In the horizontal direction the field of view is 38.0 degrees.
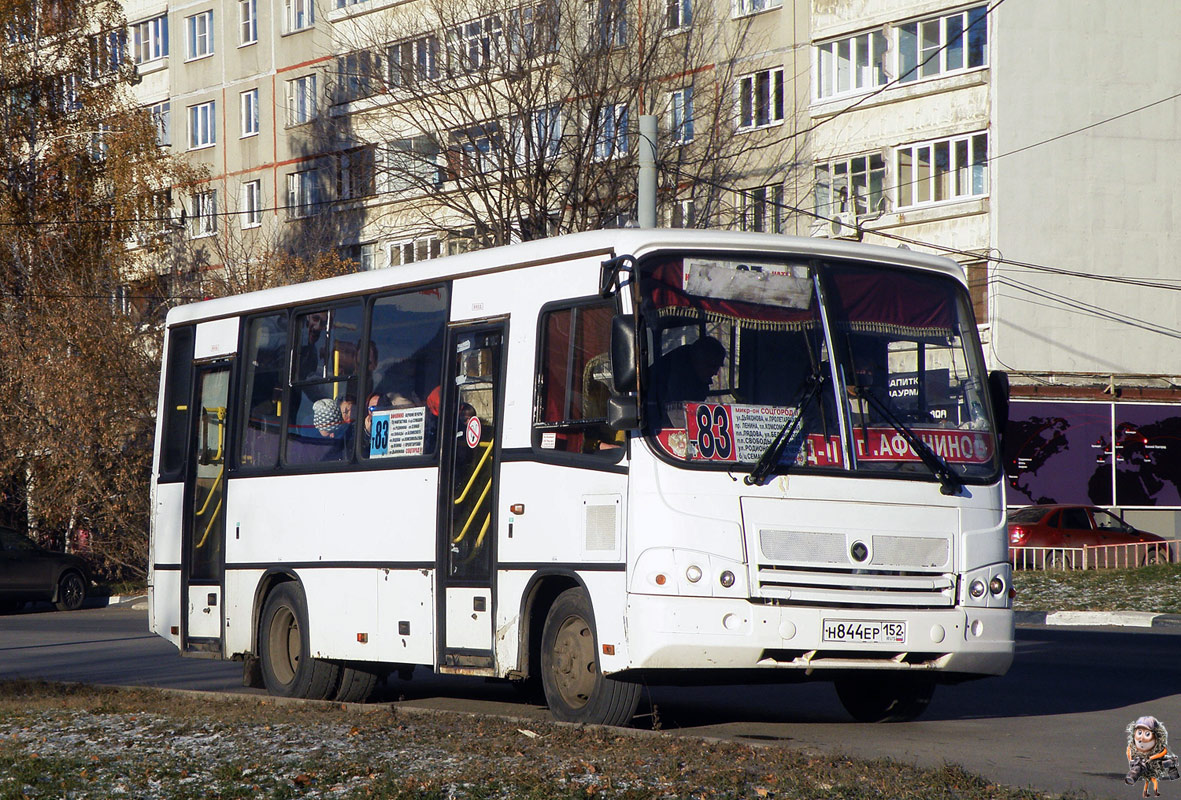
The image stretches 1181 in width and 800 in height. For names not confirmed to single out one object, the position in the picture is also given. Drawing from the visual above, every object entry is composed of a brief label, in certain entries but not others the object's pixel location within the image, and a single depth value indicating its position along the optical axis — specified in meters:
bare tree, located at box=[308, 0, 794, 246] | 30.75
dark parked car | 29.30
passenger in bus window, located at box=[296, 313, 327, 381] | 13.41
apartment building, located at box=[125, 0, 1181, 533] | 32.69
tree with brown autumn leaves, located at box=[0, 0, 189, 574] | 32.28
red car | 34.06
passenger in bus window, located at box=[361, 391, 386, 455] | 12.64
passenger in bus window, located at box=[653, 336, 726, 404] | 10.05
